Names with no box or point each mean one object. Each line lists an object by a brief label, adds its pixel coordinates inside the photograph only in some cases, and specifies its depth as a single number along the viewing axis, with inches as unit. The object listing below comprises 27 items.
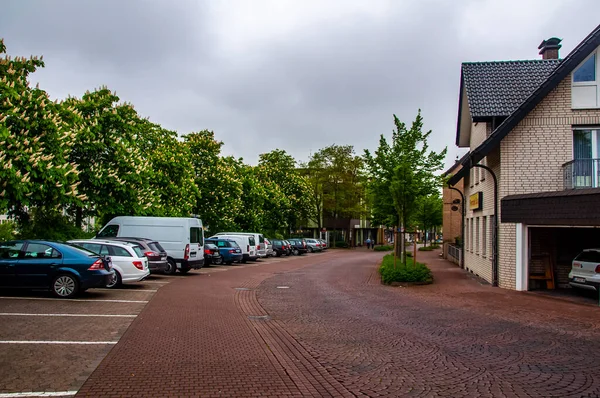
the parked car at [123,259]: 663.8
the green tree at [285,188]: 2383.1
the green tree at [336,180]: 2780.5
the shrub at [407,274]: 781.9
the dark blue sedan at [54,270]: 548.1
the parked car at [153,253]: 776.3
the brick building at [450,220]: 1936.5
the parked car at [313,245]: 2346.2
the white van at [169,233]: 909.8
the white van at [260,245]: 1433.3
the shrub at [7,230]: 1098.5
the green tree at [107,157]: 984.3
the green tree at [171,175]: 1278.3
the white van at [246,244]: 1355.8
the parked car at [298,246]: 2107.5
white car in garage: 580.1
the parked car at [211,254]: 1151.6
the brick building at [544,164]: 675.4
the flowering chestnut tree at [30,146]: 697.0
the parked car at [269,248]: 1724.4
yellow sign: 870.4
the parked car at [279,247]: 1899.6
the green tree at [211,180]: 1642.5
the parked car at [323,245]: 2476.1
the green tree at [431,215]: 2453.2
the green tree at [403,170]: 887.1
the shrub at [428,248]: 2565.9
